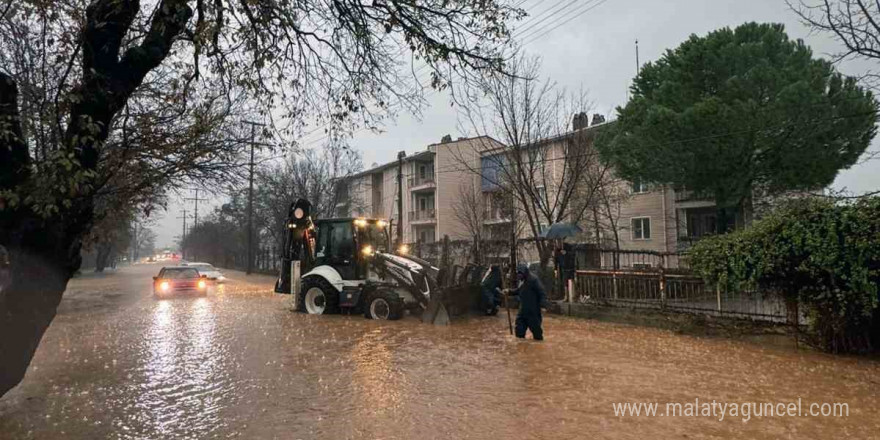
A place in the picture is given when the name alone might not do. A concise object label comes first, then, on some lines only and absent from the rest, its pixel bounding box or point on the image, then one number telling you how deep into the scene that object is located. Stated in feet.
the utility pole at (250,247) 126.13
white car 108.19
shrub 28.07
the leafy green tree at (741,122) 66.28
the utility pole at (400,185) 89.33
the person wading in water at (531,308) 36.01
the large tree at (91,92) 15.49
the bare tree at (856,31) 31.65
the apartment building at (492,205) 87.86
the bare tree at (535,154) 60.90
